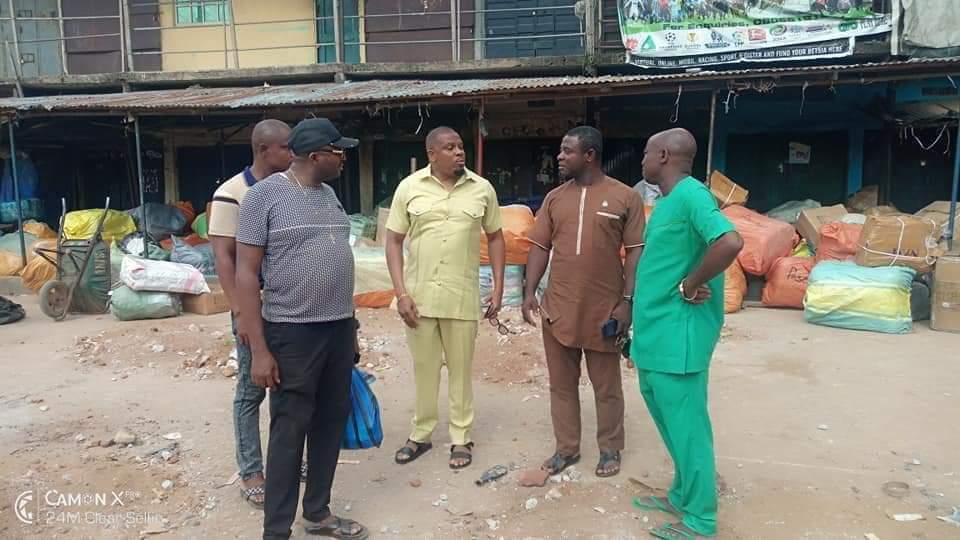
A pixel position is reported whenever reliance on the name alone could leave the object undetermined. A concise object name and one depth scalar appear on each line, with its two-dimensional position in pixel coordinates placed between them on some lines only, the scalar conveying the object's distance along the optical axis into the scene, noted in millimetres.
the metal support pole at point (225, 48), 12938
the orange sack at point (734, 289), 7172
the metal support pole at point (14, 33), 13234
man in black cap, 2428
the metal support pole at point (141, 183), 9172
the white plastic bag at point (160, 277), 7109
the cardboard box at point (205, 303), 7453
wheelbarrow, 7535
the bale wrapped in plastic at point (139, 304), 7129
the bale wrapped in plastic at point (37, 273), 9461
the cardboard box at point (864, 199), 9711
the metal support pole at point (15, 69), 13078
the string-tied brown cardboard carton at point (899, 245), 6672
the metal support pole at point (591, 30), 10586
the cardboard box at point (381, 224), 9117
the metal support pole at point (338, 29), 12117
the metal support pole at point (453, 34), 11602
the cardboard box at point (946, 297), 6230
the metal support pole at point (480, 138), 8375
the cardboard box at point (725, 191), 8398
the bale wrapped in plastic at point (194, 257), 8812
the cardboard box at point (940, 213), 7707
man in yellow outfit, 3371
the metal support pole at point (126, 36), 12922
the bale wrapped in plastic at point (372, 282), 7644
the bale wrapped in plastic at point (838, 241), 7188
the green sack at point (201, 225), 11453
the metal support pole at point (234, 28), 12570
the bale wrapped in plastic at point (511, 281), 7238
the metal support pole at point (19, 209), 9719
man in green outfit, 2559
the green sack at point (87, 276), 7715
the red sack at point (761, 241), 7383
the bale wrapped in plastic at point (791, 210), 9117
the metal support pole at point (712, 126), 7868
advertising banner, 9227
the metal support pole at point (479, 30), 11875
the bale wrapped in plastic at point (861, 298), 6227
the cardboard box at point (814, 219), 7914
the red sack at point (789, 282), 7227
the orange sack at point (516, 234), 7156
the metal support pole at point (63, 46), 13463
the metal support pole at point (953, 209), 7164
